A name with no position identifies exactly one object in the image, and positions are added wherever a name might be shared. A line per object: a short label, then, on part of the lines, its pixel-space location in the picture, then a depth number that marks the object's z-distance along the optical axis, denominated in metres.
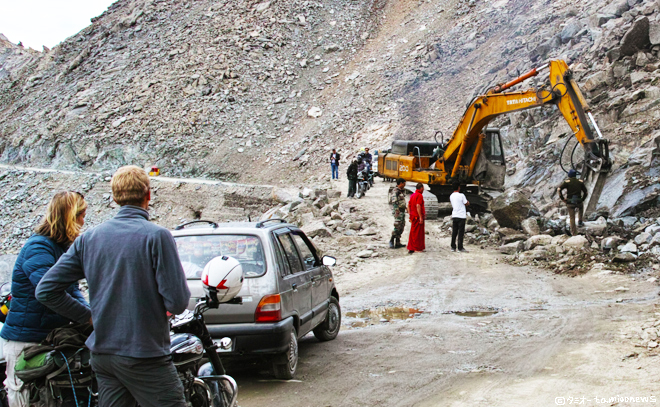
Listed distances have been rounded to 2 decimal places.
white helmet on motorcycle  3.46
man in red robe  13.85
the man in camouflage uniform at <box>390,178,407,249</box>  14.37
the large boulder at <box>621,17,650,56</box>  20.11
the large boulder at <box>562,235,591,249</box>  12.09
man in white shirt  13.71
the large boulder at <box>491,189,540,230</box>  14.80
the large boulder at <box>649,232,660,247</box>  11.15
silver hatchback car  5.33
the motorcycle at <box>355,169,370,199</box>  22.08
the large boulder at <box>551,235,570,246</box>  12.78
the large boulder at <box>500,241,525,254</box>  13.41
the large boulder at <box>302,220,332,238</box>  16.33
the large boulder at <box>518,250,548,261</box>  12.49
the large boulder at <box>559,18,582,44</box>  27.06
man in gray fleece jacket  2.90
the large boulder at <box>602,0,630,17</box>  26.11
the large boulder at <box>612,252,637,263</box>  10.94
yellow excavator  13.16
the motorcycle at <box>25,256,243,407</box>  3.41
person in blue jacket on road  3.46
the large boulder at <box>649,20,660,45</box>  19.86
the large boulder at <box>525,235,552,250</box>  13.13
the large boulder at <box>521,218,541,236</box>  14.24
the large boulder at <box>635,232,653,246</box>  11.49
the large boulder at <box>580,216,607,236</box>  12.69
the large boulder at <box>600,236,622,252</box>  11.65
